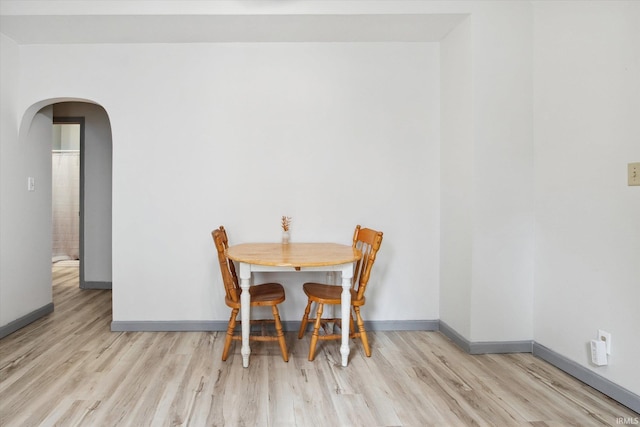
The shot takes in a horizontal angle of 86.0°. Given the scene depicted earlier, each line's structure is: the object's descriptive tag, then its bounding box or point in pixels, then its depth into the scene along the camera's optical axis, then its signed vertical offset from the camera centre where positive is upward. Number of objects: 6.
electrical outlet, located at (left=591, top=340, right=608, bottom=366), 1.88 -0.78
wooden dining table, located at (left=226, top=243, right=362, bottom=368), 2.07 -0.33
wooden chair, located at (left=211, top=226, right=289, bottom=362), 2.19 -0.58
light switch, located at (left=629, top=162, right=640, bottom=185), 1.72 +0.19
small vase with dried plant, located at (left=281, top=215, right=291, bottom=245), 2.65 -0.17
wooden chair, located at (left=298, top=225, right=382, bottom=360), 2.23 -0.57
